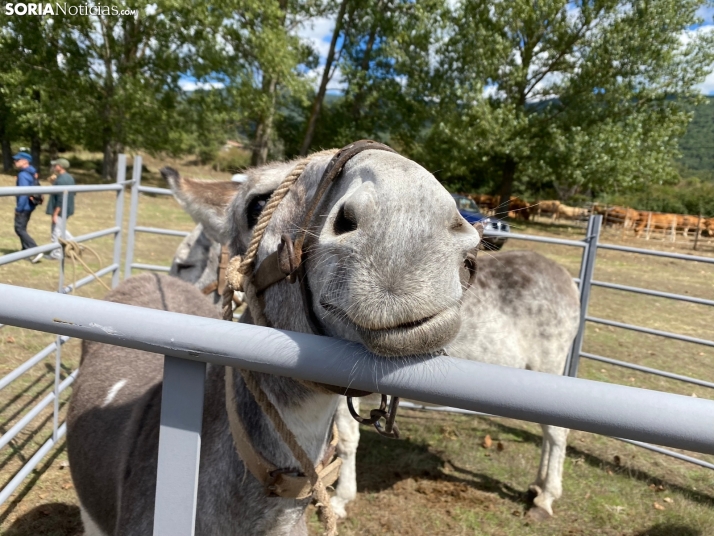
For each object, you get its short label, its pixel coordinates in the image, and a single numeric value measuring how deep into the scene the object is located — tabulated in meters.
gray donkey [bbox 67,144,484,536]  1.06
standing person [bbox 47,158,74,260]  8.45
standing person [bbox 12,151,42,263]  8.77
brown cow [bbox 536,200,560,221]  33.53
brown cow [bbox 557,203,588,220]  33.40
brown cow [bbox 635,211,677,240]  25.73
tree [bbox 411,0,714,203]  22.50
